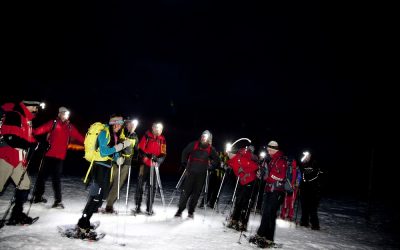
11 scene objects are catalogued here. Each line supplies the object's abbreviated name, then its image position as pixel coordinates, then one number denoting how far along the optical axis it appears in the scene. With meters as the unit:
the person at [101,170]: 5.12
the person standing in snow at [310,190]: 8.79
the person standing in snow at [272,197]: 6.08
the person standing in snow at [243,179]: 7.36
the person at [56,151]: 7.42
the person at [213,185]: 10.50
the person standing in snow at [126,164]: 6.79
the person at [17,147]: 5.02
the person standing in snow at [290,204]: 9.58
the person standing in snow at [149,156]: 7.74
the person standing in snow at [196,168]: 7.94
